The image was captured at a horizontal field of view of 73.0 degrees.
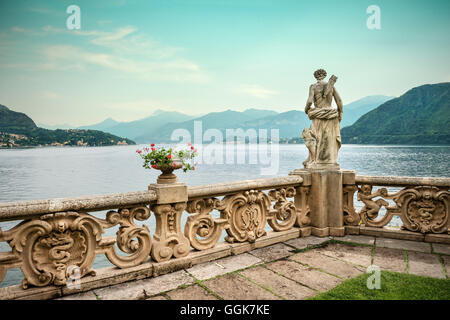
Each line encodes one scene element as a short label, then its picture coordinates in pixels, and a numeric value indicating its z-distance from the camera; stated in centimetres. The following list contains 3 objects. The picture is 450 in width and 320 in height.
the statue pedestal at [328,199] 530
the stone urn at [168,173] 382
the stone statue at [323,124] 539
